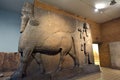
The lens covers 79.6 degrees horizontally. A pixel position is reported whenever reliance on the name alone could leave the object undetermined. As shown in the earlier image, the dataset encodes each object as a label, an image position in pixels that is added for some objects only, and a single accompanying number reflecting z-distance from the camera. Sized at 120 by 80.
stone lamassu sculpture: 1.83
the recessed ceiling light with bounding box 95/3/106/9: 2.89
